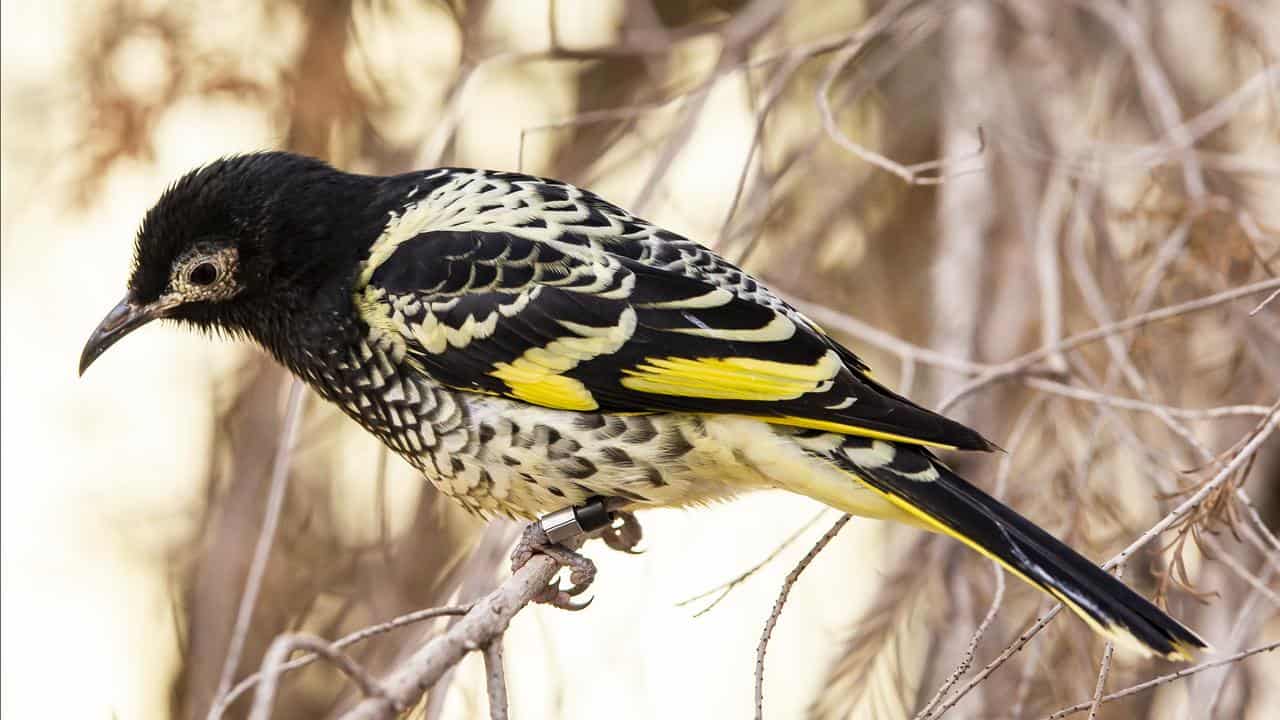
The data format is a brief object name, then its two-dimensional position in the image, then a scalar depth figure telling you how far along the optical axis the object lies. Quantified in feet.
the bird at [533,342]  10.10
